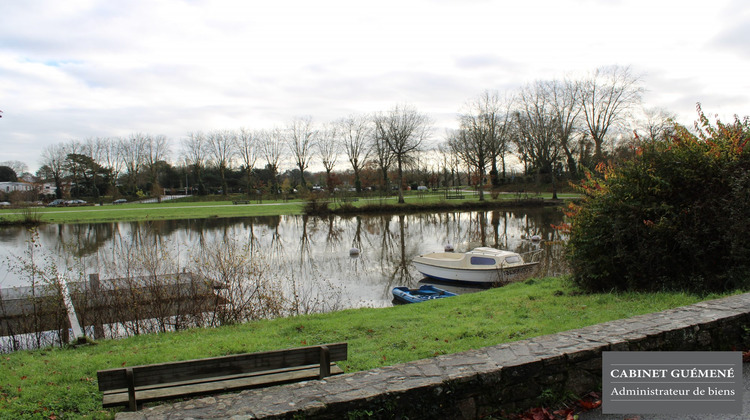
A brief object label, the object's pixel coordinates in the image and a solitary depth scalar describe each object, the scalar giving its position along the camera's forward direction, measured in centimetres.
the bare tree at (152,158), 8481
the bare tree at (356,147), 7694
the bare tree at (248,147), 8288
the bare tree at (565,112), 5515
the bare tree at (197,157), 8538
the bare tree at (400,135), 5512
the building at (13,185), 9125
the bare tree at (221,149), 8510
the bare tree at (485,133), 5672
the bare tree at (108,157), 8625
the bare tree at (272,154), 8350
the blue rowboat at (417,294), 1336
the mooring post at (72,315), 866
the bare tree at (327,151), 7994
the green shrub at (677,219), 764
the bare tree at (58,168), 7850
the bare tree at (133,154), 8769
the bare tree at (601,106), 5469
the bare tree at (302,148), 8006
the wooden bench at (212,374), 416
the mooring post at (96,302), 991
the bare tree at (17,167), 10288
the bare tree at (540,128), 5578
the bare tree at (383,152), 5906
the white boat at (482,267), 1617
